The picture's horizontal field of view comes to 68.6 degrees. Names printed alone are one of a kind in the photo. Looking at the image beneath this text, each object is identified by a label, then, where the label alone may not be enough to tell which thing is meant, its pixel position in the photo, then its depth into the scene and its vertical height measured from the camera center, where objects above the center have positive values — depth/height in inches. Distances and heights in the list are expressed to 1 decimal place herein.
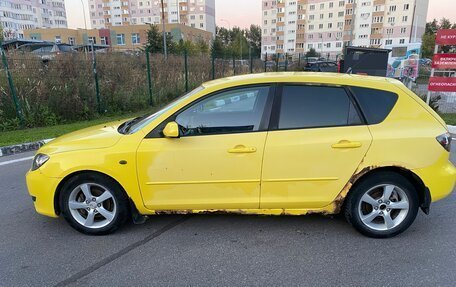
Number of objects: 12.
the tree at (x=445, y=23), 2967.5 +231.0
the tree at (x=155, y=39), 1376.4 +57.8
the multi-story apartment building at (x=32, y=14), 3369.1 +455.7
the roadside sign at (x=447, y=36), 372.2 +14.5
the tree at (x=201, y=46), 1848.7 +39.3
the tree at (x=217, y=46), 1817.4 +37.3
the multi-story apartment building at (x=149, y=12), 3976.4 +496.2
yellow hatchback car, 124.3 -38.7
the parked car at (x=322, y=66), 1032.2 -44.7
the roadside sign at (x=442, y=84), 374.9 -37.7
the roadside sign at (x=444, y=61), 377.7 -12.6
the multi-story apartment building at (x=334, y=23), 2861.7 +255.3
